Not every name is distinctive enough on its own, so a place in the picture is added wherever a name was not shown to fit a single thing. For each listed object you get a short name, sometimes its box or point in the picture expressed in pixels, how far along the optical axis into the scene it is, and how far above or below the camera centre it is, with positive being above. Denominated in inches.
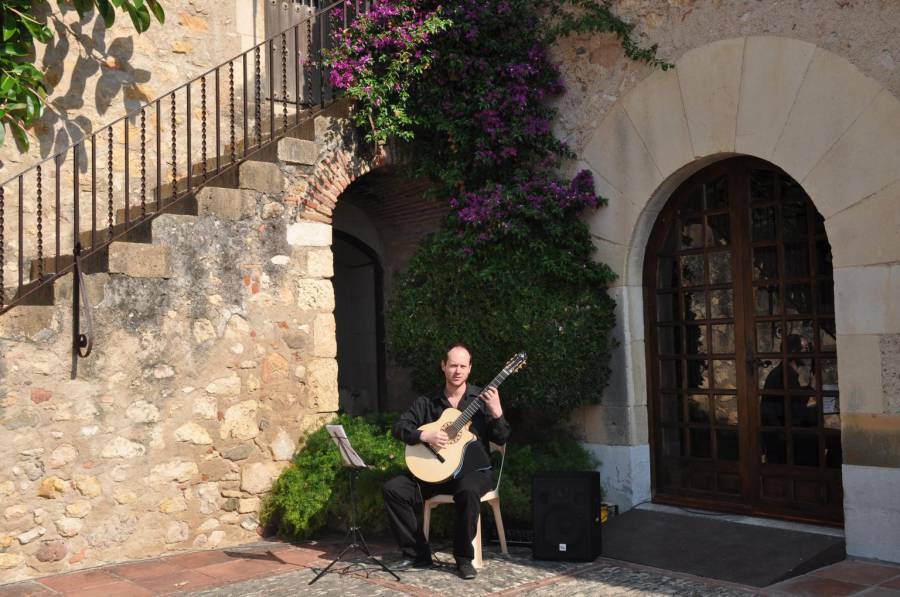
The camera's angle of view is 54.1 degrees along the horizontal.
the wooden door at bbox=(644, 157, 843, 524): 230.2 +0.4
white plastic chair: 207.3 -36.9
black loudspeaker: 214.7 -40.2
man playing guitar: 204.2 -27.9
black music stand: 204.4 -22.4
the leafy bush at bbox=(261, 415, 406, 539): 241.1 -35.5
